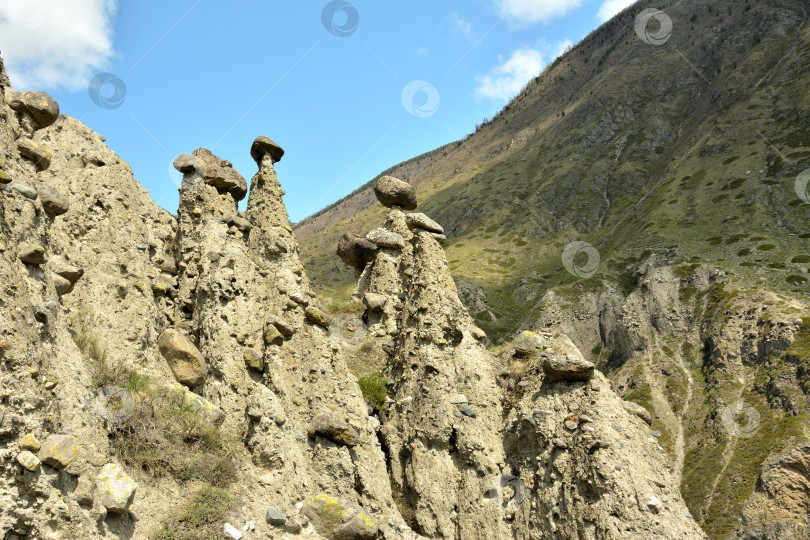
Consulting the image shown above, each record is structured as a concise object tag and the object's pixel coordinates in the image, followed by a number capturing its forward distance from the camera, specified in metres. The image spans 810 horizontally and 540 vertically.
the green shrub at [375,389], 14.69
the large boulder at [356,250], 28.56
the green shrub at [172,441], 8.22
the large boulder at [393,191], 27.30
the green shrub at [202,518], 7.63
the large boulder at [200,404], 9.81
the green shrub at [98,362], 9.16
